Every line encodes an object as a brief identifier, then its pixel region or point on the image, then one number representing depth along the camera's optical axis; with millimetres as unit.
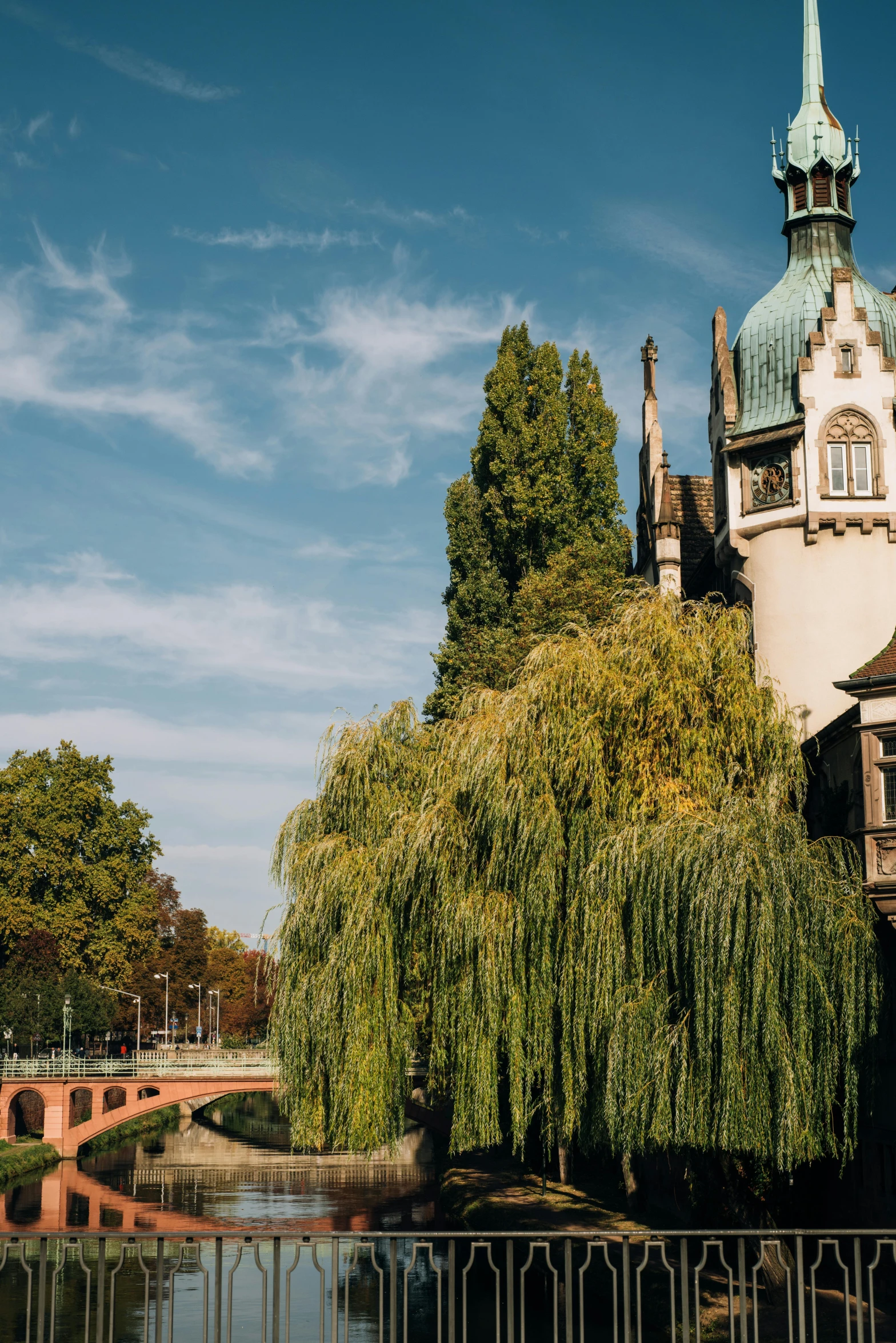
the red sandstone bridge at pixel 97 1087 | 56812
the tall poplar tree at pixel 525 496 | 39344
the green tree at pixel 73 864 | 63750
